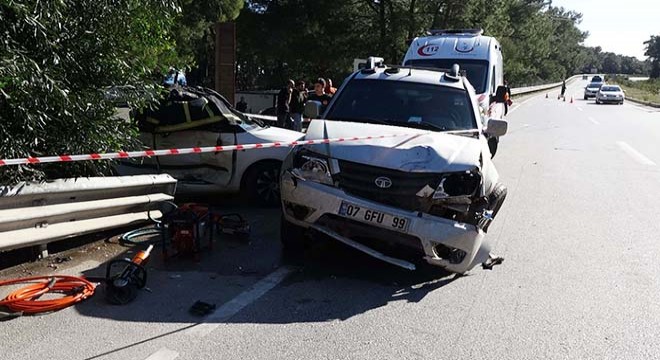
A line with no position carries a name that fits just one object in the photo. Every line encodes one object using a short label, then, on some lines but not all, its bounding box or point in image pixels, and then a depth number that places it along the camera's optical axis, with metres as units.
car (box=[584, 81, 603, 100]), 55.95
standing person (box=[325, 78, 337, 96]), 12.68
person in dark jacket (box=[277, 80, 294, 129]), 13.02
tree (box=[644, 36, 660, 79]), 140.75
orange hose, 4.18
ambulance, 13.24
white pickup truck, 4.84
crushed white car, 7.64
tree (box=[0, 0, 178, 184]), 4.77
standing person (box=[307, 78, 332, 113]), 11.83
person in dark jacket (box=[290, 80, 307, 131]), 13.10
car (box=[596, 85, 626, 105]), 45.66
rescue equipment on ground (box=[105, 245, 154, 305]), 4.42
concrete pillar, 13.73
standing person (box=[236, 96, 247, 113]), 18.83
